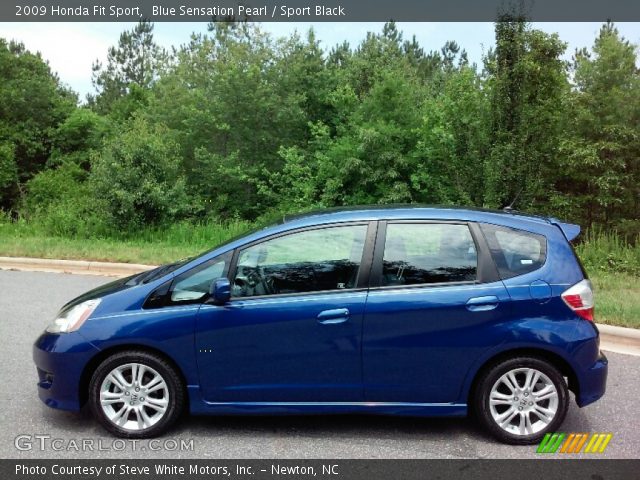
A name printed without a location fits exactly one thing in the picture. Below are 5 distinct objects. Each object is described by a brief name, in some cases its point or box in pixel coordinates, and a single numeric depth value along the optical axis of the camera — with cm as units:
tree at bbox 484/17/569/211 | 1170
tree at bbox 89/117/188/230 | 1458
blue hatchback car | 391
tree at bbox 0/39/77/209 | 2686
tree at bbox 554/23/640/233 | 1473
